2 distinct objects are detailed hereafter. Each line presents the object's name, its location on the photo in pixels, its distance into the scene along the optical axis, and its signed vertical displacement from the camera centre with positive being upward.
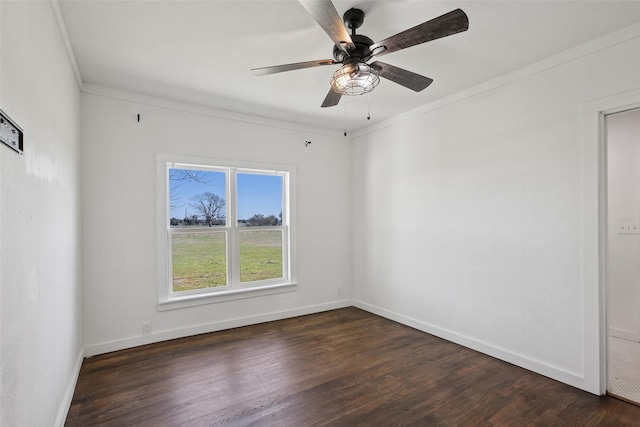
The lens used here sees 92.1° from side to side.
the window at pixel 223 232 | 3.64 -0.23
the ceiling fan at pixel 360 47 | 1.57 +1.00
